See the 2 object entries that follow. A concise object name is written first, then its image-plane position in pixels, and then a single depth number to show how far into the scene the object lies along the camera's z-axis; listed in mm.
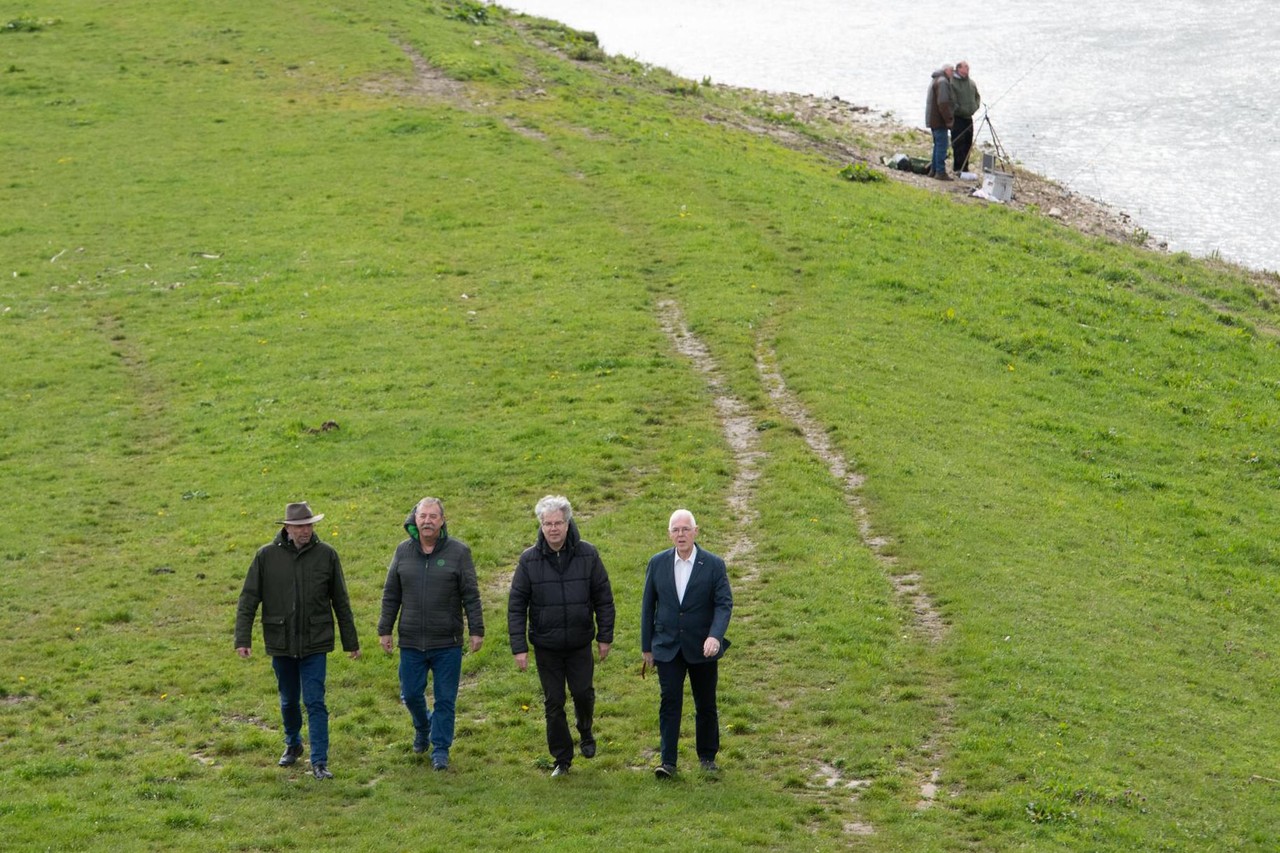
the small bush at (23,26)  58803
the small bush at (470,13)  63438
